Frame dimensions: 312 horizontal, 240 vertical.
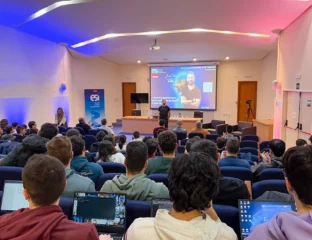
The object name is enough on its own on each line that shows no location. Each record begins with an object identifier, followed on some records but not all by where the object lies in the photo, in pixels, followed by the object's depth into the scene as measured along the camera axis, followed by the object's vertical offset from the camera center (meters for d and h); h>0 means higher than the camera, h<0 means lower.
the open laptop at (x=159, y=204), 1.70 -0.71
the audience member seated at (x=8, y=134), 4.81 -0.70
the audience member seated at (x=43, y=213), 1.08 -0.52
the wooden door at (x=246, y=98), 12.31 +0.01
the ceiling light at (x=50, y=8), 5.71 +2.16
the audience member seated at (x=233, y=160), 3.18 -0.77
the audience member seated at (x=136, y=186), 1.90 -0.66
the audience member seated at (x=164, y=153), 2.83 -0.66
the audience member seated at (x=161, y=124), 7.28 -0.75
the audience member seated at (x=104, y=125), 6.95 -0.74
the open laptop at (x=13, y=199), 1.98 -0.78
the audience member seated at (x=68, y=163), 2.01 -0.56
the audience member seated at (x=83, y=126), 7.38 -0.79
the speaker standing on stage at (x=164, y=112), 9.83 -0.53
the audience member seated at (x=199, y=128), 7.14 -0.84
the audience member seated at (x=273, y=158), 3.03 -0.77
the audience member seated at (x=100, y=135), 5.32 -0.77
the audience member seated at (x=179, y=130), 7.04 -0.88
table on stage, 10.55 -1.07
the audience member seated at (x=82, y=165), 2.71 -0.72
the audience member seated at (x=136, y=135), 5.61 -0.81
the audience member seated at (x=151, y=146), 3.43 -0.65
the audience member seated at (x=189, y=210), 1.03 -0.48
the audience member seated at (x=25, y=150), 2.92 -0.60
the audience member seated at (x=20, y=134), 5.02 -0.72
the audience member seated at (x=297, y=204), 0.83 -0.40
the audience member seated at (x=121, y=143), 4.96 -0.86
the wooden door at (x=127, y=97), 14.07 +0.09
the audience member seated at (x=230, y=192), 1.95 -0.72
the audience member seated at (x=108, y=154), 3.59 -0.80
